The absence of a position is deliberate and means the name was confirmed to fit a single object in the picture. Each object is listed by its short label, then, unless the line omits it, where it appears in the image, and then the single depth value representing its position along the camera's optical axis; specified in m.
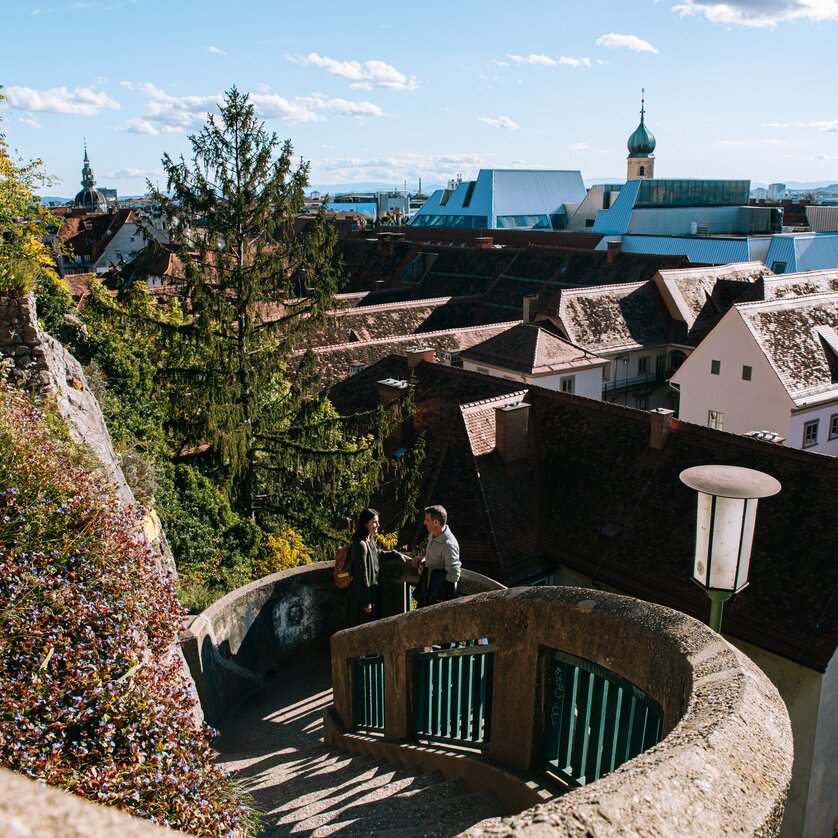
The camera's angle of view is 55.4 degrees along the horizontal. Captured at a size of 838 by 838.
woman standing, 10.21
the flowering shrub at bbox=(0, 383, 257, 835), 5.29
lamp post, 6.01
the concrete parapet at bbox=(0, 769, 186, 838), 1.41
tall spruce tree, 16.48
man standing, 9.05
